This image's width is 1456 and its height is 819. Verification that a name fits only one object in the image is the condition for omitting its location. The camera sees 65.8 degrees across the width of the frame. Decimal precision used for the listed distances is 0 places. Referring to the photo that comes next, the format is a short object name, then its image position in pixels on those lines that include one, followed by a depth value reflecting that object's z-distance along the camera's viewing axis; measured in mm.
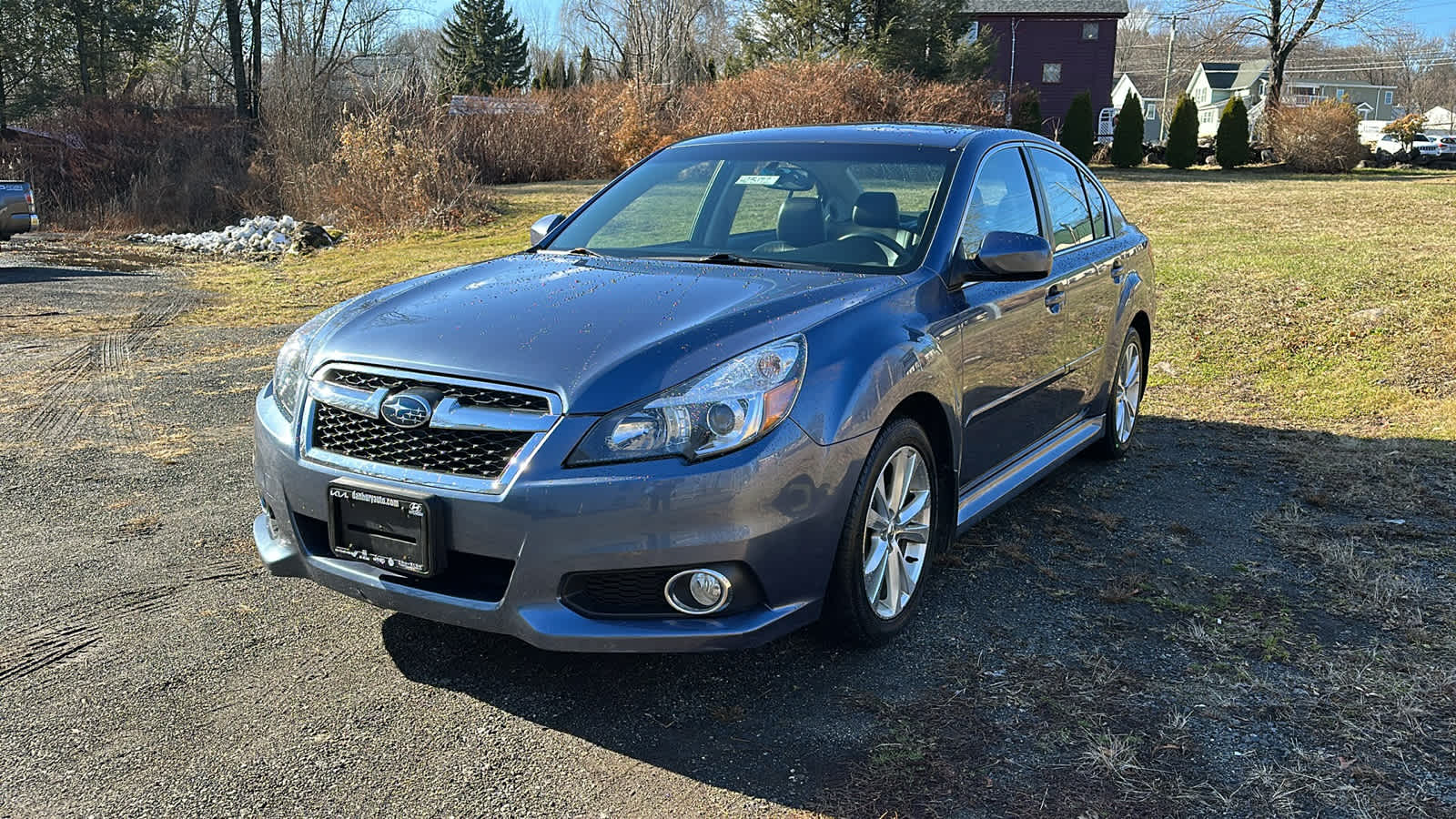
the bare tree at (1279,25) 38125
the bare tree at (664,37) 44688
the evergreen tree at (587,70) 51319
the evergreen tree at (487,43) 62188
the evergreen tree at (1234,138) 31078
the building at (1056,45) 52062
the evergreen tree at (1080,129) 33438
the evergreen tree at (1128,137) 32719
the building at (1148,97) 85812
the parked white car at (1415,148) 36188
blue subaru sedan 2910
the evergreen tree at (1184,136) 32903
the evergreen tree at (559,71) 54656
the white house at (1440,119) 85069
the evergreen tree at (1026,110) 36344
